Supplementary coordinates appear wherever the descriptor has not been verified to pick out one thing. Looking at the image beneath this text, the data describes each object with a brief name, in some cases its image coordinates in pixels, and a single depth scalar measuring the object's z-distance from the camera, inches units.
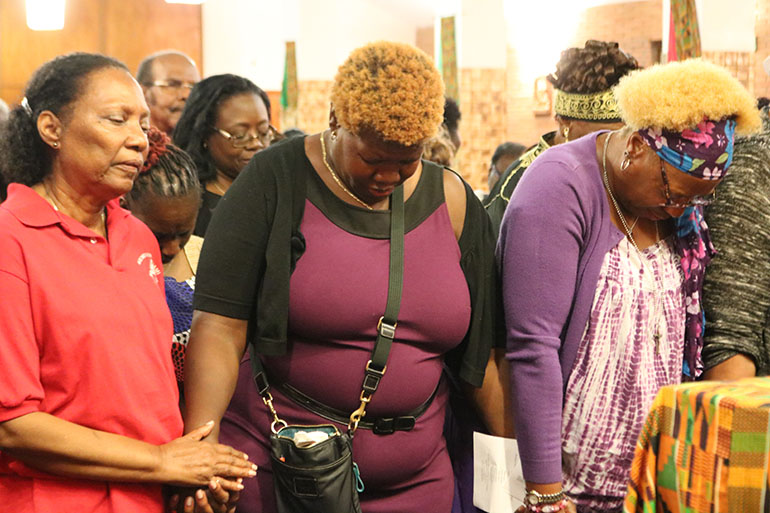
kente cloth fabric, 52.1
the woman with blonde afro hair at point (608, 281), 80.7
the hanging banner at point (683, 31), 255.0
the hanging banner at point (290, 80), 523.2
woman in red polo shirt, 68.3
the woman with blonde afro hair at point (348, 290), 78.4
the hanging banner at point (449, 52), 410.9
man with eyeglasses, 188.3
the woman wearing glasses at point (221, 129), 141.6
